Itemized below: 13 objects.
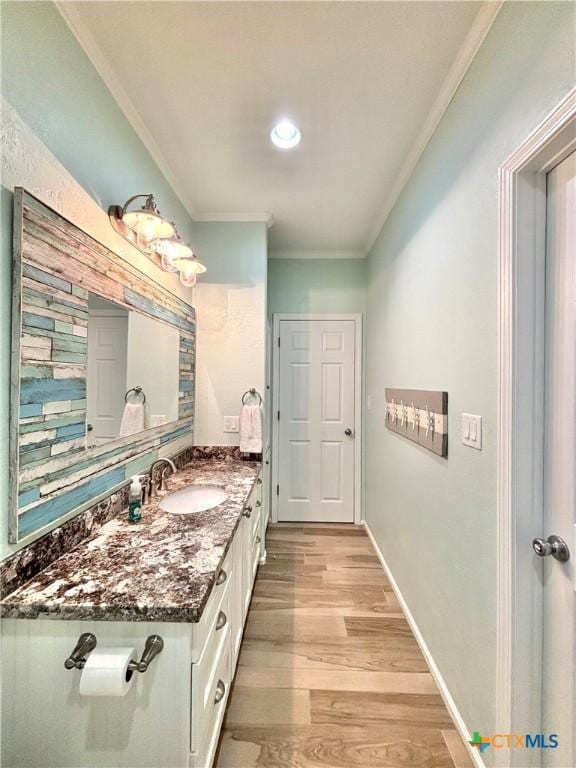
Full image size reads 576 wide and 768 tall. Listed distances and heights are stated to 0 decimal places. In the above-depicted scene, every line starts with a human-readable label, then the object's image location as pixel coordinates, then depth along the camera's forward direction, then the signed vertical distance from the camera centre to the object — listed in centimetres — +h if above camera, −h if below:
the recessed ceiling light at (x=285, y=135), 151 +125
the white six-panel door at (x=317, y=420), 306 -31
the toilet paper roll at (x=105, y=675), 72 -66
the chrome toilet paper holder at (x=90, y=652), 75 -65
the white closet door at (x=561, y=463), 85 -20
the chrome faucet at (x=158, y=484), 157 -51
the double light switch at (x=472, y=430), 110 -15
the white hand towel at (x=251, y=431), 219 -31
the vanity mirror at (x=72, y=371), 86 +5
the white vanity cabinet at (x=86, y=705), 79 -80
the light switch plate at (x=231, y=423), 229 -27
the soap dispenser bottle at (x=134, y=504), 127 -48
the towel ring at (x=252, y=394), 226 -5
